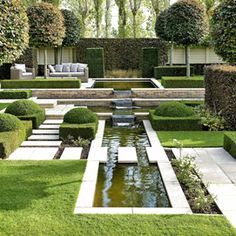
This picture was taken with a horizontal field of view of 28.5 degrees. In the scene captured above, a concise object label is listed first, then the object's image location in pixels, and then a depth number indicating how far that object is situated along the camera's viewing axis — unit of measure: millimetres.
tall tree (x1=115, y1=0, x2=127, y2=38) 34709
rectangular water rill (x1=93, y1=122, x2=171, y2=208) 6707
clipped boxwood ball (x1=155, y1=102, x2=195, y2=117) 12727
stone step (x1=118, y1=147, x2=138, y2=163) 9070
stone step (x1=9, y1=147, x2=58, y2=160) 9257
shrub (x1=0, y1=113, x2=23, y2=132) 10266
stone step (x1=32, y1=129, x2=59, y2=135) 12094
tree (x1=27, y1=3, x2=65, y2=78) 20344
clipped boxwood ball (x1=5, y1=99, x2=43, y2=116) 12758
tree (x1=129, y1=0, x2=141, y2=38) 34469
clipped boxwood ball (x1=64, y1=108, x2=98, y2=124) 11797
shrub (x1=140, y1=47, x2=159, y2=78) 27188
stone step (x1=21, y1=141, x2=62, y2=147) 10567
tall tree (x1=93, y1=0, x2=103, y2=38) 35375
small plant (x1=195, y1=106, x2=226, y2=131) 12055
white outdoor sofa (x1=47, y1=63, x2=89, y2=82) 23891
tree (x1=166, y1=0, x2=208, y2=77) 21141
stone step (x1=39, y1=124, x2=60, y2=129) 12717
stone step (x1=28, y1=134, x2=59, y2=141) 11367
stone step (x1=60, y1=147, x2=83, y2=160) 9381
